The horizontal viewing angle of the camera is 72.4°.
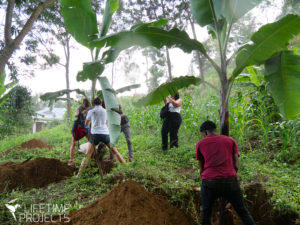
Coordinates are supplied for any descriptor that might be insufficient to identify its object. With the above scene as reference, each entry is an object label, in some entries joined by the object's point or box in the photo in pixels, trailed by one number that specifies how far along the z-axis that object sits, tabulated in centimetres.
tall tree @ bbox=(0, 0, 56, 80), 498
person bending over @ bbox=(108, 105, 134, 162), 532
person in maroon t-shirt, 239
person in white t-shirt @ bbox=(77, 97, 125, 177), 448
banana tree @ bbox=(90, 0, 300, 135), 249
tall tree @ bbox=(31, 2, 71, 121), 1026
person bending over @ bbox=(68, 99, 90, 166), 491
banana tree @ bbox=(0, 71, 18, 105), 852
